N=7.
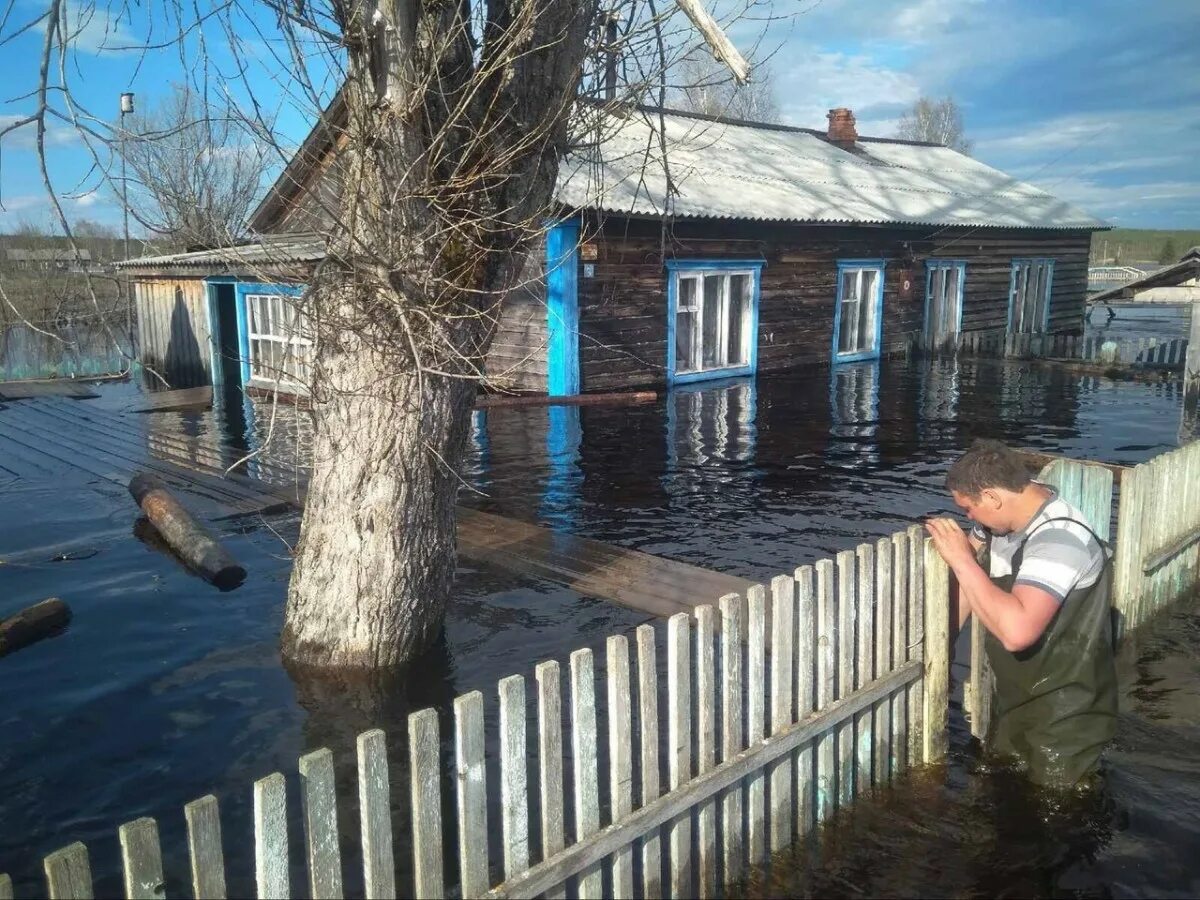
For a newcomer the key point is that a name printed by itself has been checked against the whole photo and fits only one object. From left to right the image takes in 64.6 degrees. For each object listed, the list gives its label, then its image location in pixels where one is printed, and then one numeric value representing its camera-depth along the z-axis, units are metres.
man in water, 3.64
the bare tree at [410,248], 4.30
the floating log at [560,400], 14.55
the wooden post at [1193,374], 14.29
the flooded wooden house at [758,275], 15.30
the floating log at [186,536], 6.80
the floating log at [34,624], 5.77
